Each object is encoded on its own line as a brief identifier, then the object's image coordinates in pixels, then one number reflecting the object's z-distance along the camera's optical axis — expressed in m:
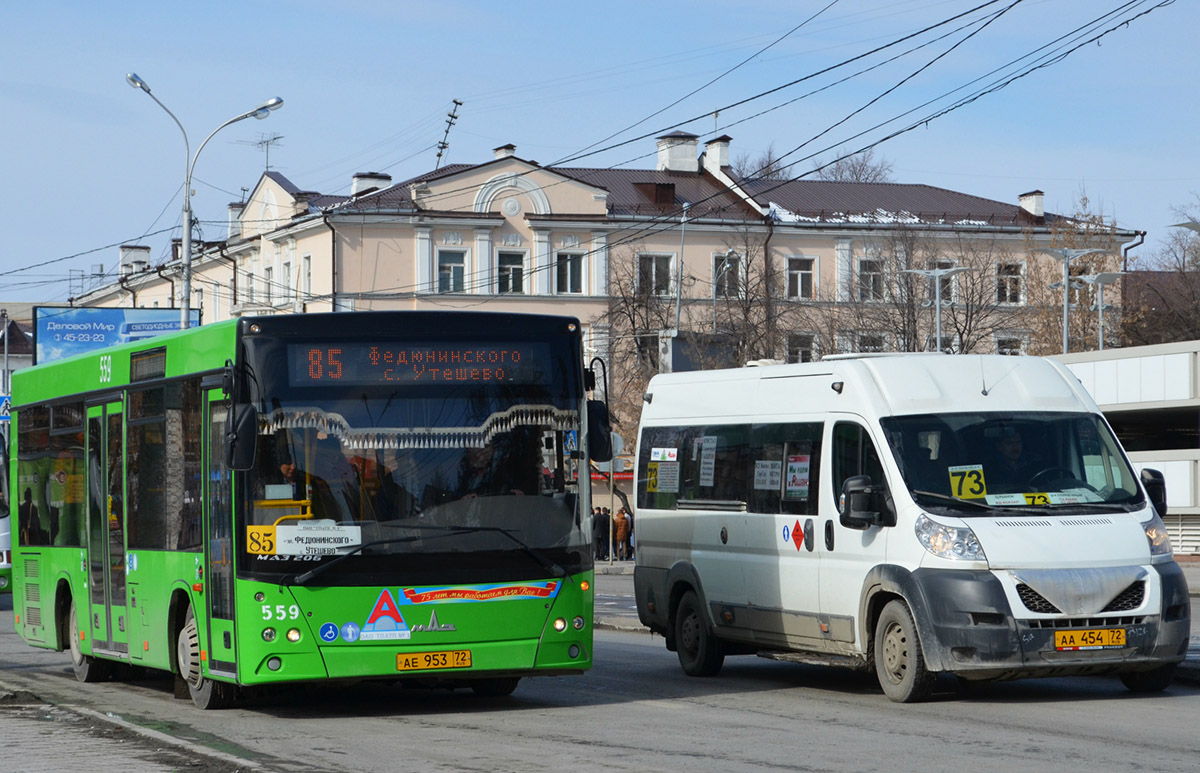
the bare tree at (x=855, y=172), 86.44
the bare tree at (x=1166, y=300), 61.78
